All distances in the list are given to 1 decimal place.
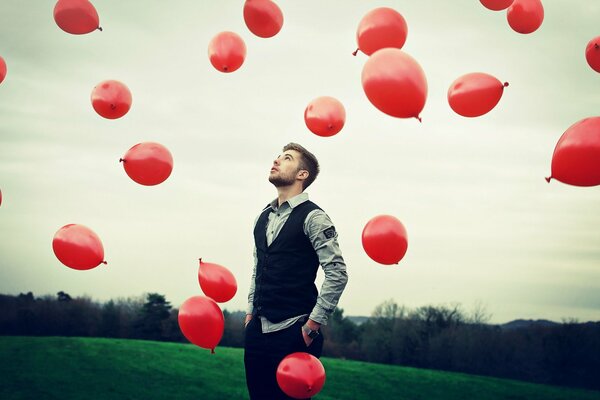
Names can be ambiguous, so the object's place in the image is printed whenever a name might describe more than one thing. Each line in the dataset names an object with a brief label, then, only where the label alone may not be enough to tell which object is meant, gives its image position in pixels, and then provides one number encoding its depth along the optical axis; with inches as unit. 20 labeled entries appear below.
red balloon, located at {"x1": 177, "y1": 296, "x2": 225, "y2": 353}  132.3
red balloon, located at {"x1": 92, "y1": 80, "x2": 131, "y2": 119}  175.6
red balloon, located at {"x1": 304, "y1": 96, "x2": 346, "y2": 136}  161.8
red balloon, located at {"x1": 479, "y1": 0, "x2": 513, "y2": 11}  181.9
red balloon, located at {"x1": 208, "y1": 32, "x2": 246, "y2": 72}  186.7
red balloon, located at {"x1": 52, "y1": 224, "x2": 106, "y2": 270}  160.4
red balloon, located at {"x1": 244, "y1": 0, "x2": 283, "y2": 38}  179.8
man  109.4
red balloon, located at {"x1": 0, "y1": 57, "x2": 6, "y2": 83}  195.5
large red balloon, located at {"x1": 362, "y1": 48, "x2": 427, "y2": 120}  120.6
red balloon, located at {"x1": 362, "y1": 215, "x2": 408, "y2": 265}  152.7
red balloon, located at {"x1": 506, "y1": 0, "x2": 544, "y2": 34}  181.0
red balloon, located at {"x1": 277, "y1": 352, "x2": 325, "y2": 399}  104.1
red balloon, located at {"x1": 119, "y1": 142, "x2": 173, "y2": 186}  161.5
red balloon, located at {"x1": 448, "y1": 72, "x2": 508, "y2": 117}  156.9
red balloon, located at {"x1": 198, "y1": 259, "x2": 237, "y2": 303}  144.8
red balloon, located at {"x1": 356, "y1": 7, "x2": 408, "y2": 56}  165.6
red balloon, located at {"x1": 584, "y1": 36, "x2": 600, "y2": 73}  176.6
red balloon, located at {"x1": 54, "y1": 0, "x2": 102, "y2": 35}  183.8
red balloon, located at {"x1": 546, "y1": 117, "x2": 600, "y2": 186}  122.7
